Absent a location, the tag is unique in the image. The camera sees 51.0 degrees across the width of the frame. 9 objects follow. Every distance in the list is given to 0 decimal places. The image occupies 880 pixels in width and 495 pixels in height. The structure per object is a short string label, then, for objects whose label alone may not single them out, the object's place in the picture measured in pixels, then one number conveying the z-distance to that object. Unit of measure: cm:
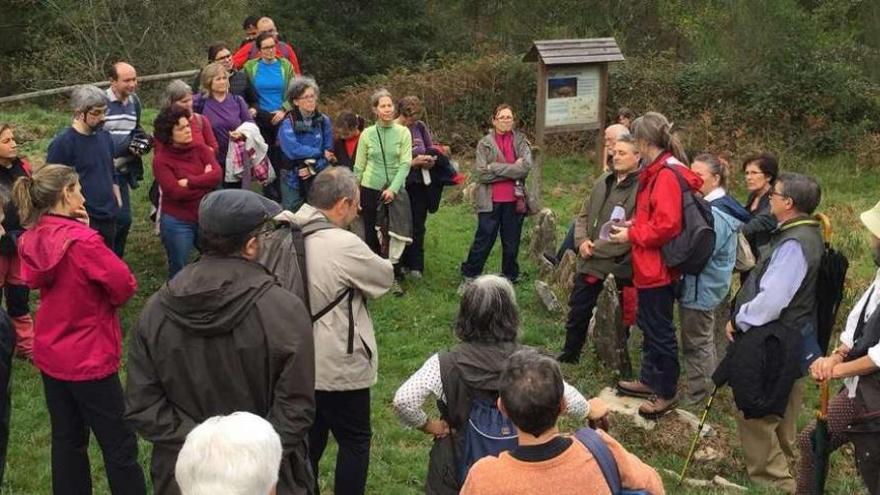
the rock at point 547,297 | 872
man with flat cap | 339
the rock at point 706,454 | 622
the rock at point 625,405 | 653
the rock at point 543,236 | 1007
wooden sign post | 1195
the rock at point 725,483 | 590
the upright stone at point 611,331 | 729
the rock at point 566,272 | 920
